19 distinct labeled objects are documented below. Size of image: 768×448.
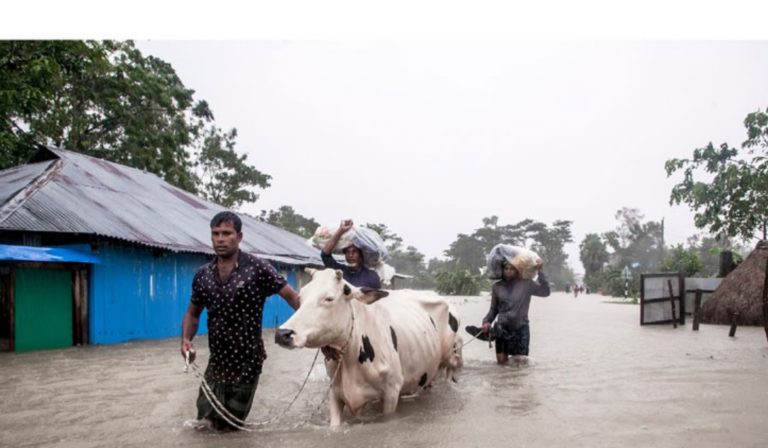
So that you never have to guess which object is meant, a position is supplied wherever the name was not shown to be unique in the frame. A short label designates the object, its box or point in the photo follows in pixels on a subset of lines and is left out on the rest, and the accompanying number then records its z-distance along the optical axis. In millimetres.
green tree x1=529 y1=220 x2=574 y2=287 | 78812
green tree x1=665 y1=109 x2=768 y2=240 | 16594
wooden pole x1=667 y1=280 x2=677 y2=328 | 14000
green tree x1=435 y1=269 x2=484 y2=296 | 50594
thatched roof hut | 14047
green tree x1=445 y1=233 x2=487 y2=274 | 74600
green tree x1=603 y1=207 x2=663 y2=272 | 72312
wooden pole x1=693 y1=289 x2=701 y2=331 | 13091
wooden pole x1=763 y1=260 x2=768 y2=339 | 7570
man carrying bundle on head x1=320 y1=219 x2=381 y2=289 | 5152
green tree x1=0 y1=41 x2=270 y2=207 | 17234
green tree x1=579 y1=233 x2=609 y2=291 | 72562
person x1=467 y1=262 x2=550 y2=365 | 6754
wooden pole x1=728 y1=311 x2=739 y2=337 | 10969
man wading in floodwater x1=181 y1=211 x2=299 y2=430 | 3807
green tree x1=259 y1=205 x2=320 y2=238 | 42312
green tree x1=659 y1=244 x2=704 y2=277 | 24656
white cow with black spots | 3783
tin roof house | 10016
